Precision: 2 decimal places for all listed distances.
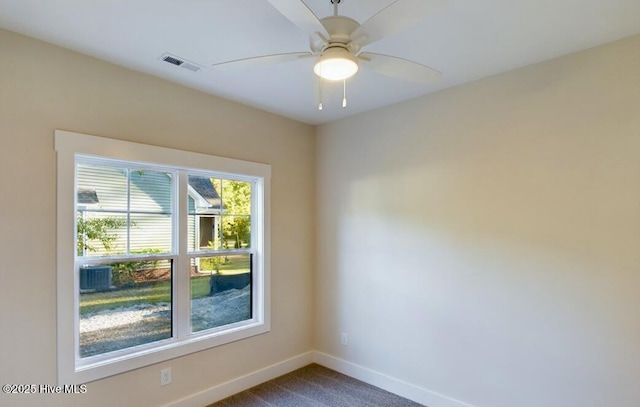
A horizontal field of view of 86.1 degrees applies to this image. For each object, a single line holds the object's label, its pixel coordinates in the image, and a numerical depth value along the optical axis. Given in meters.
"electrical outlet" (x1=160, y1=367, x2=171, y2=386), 2.64
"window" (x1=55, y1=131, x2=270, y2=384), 2.28
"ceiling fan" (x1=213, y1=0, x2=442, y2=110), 1.31
